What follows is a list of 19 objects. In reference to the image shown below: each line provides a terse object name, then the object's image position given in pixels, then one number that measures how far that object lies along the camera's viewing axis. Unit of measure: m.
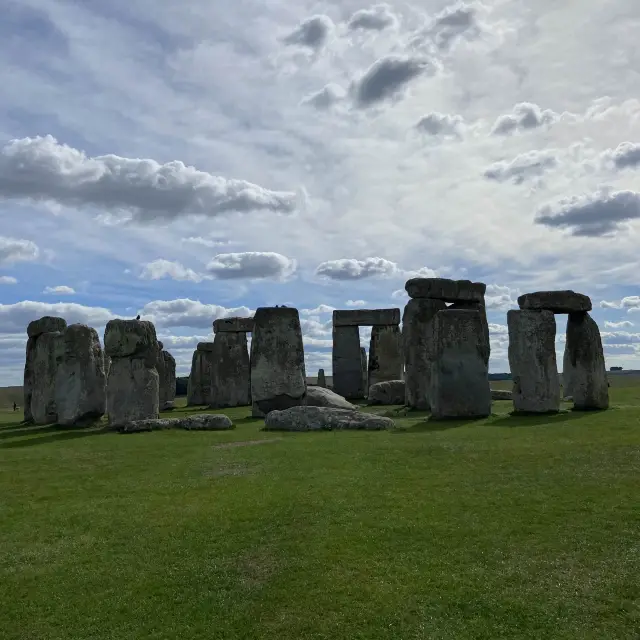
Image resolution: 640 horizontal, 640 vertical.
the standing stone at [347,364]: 29.44
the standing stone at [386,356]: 29.47
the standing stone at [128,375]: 16.72
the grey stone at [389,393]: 23.92
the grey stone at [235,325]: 28.03
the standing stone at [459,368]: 16.27
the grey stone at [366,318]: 29.75
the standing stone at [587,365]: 17.20
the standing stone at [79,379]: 18.12
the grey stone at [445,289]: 20.40
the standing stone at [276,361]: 19.62
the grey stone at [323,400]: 19.86
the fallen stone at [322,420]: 14.72
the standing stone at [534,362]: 16.77
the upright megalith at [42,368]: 20.25
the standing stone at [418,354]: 20.55
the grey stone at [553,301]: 17.70
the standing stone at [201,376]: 31.22
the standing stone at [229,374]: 27.45
